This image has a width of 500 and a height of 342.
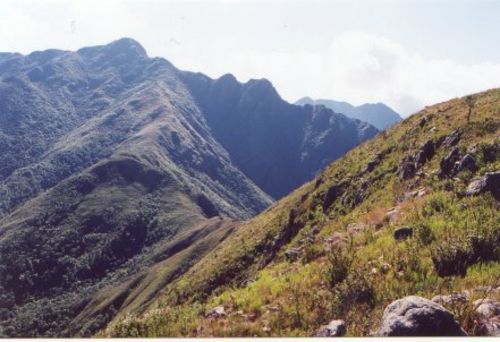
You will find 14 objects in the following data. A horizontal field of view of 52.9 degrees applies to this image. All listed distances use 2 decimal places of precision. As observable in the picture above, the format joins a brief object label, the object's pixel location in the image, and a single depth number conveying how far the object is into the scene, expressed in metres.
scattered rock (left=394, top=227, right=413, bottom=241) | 13.93
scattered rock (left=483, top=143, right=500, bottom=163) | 18.88
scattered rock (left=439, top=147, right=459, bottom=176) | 20.85
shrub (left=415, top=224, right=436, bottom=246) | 12.81
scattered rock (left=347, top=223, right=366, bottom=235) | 17.66
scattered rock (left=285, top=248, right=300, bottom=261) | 19.78
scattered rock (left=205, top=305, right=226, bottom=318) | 12.14
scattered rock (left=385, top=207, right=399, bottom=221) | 17.36
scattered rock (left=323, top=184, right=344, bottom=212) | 31.78
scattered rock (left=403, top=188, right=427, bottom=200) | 19.29
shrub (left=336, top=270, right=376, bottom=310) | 10.19
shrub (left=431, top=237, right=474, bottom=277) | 10.80
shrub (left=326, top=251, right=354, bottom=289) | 12.14
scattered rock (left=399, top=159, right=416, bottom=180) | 24.57
